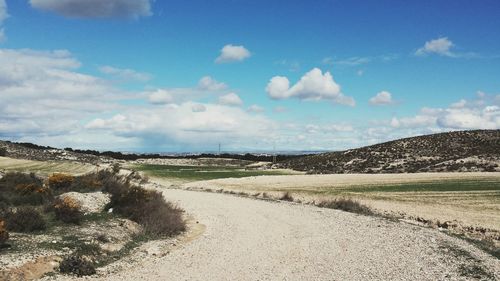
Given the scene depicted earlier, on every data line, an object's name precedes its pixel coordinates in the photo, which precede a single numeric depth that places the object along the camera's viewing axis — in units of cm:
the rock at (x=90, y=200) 2670
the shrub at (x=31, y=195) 2561
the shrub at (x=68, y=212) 2206
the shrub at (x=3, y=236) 1653
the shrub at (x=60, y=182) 3471
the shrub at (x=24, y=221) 1938
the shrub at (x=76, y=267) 1533
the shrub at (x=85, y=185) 3408
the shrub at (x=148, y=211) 2343
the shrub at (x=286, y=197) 4406
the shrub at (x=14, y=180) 3166
